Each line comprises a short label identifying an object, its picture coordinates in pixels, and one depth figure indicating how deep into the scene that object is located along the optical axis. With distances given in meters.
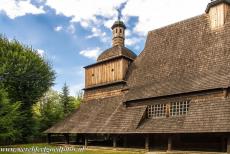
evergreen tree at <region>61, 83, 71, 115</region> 51.75
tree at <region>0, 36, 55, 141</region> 40.84
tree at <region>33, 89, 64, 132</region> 45.53
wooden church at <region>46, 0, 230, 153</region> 21.36
